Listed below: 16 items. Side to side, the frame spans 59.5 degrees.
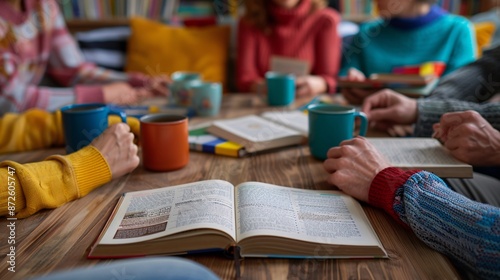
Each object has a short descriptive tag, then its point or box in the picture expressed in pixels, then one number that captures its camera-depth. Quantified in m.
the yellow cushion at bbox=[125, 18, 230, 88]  2.60
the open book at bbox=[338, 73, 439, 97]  1.35
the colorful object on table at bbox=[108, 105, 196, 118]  1.28
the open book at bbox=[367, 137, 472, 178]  0.83
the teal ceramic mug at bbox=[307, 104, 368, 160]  0.94
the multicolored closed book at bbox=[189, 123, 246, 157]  0.98
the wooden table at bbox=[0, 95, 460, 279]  0.55
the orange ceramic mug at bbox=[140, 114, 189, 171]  0.87
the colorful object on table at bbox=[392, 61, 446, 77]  1.62
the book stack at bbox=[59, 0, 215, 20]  2.84
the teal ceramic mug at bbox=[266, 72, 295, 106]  1.45
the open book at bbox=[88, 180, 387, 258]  0.59
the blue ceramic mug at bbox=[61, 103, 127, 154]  0.93
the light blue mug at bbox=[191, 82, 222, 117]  1.31
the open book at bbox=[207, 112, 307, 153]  1.00
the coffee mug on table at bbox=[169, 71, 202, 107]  1.34
